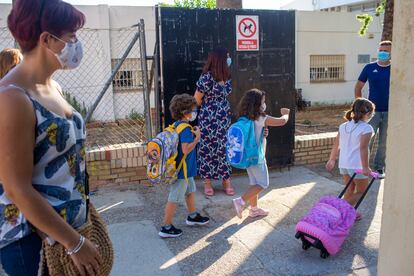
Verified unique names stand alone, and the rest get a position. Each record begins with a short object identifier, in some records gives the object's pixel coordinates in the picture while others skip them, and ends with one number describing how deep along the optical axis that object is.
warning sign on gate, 5.49
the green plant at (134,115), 11.41
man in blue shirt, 5.23
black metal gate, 5.22
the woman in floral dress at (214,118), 4.95
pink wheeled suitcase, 3.35
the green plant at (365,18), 10.34
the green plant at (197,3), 22.59
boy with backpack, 3.81
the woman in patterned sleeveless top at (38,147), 1.41
